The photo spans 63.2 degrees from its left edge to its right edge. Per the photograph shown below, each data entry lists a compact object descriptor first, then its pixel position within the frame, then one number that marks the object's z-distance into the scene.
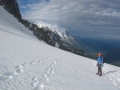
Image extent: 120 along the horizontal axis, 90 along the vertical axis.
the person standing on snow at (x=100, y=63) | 11.31
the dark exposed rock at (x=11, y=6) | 59.81
